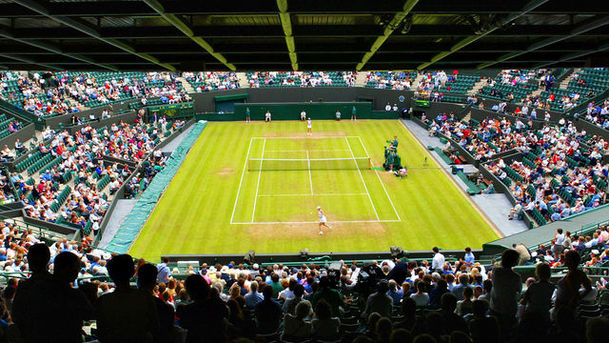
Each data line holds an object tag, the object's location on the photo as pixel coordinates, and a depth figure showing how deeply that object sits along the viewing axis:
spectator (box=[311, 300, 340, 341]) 6.37
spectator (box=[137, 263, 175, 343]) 4.75
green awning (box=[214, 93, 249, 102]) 49.44
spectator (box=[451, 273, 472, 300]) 9.60
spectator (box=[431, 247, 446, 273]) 14.45
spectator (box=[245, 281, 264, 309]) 8.67
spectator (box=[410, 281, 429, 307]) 8.58
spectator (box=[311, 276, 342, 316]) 8.04
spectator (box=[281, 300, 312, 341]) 6.52
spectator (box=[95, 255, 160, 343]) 4.38
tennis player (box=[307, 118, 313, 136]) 42.81
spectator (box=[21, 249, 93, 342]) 4.30
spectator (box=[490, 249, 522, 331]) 6.52
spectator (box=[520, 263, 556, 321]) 6.50
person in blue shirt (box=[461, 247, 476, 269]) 15.99
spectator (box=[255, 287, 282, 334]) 6.77
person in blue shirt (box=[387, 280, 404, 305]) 9.42
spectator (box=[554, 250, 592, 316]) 6.58
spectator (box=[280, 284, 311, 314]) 7.96
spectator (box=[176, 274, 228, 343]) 4.90
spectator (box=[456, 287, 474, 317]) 7.66
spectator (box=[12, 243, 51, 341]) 4.34
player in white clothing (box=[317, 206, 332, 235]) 22.73
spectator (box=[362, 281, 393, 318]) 7.27
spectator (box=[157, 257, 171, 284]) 11.92
